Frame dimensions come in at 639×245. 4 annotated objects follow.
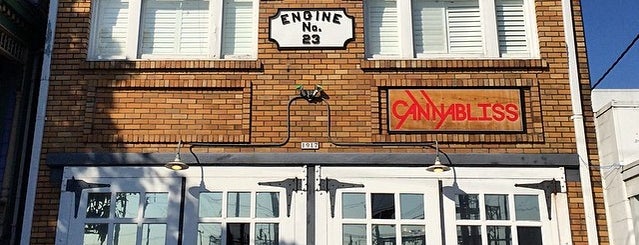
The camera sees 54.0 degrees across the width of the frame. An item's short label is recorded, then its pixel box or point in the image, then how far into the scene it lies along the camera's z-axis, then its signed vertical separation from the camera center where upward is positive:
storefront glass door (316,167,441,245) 7.12 +0.84
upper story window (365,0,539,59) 7.94 +3.18
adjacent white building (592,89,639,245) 6.90 +1.34
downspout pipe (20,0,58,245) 7.25 +1.81
